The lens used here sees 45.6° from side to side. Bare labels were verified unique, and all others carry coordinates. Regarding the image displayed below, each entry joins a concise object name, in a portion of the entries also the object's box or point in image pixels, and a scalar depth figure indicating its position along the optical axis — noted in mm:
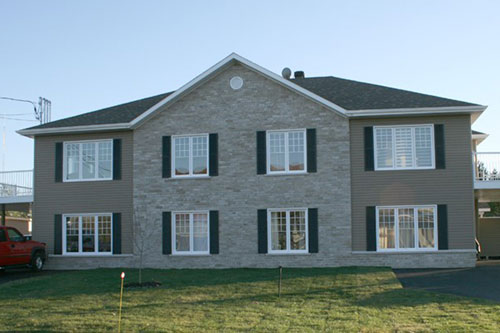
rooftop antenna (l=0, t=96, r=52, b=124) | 33719
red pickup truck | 20969
